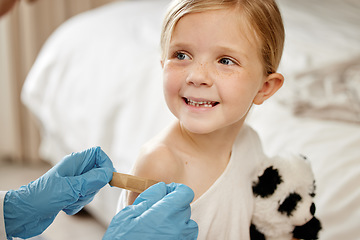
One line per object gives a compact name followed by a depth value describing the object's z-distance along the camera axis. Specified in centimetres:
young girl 93
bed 134
